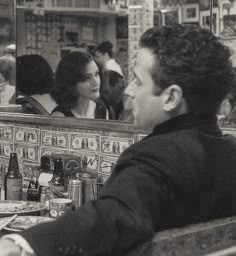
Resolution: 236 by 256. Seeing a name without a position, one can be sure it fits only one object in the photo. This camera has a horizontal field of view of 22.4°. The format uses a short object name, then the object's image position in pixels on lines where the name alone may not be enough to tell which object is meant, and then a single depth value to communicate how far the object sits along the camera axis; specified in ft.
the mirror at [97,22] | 7.48
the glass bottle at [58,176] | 8.00
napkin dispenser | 8.54
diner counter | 4.40
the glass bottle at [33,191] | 8.54
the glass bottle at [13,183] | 8.40
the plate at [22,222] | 6.47
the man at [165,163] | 4.24
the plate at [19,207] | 7.24
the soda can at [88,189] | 7.81
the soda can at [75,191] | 7.68
